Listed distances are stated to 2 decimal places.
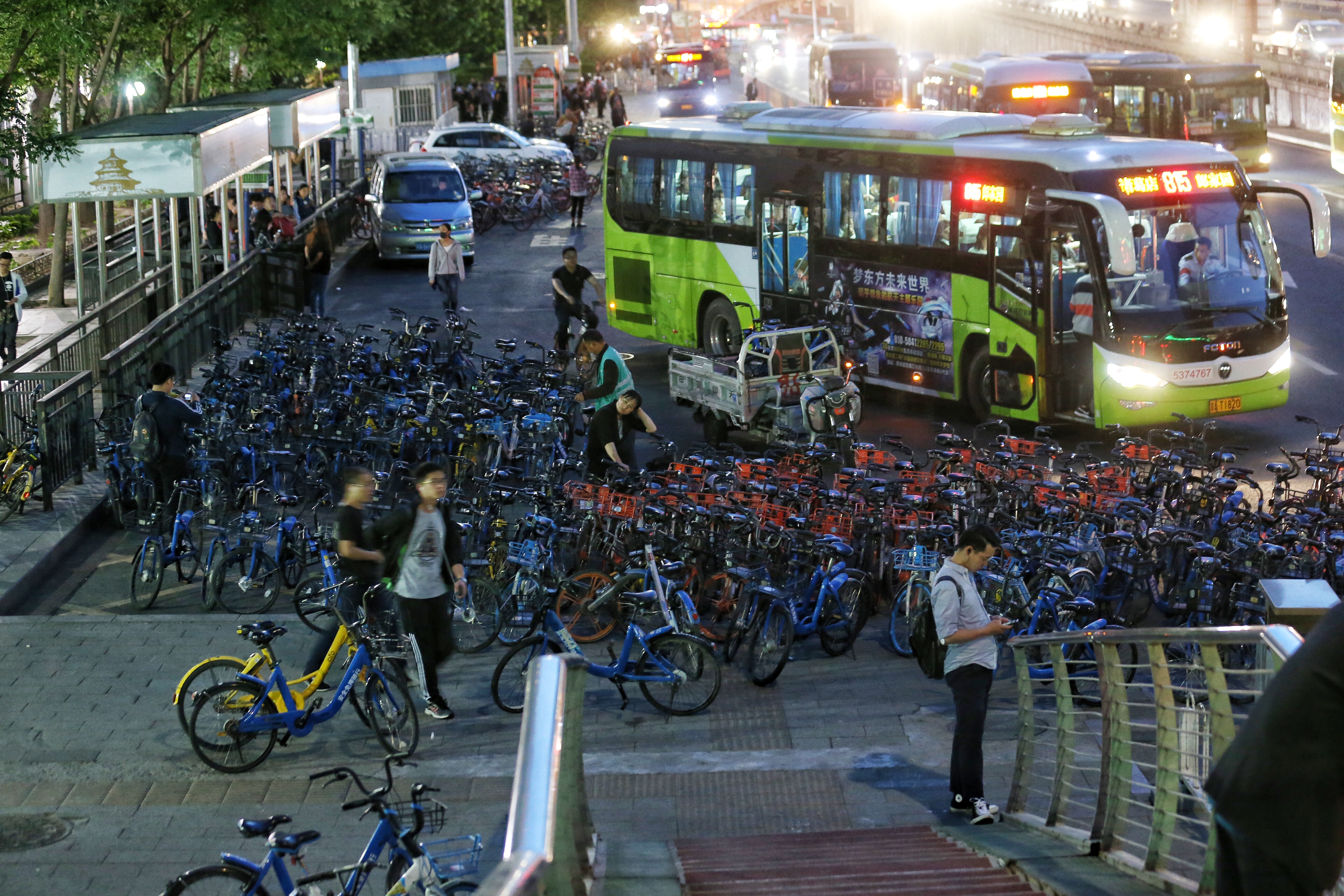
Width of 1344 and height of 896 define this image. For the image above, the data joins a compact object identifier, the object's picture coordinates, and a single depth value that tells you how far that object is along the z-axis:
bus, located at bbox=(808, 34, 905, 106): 53.25
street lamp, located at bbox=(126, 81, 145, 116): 32.50
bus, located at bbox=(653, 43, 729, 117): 71.31
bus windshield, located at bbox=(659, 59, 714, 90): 71.69
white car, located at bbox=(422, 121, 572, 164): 41.19
